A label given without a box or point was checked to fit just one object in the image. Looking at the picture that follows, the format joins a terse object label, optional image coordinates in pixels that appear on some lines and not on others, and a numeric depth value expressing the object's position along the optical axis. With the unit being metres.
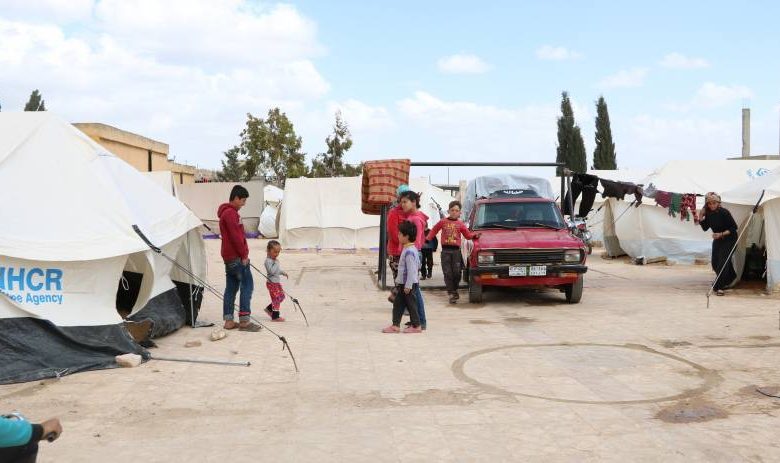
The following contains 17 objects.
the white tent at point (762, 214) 12.34
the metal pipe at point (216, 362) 7.06
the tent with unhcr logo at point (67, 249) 6.64
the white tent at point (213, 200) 34.75
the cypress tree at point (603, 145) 49.56
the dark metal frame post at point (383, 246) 13.55
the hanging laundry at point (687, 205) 18.16
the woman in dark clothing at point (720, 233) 12.56
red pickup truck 10.89
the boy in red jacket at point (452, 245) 11.12
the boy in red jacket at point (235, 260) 8.91
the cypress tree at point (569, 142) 50.09
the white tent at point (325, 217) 26.75
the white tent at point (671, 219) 19.38
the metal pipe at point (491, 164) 13.90
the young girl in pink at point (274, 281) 9.98
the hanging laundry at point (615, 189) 16.83
